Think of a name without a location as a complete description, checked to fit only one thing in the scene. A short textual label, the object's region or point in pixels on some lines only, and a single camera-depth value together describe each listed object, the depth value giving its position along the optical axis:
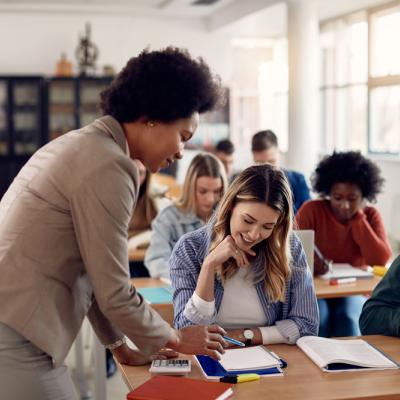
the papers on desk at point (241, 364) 2.04
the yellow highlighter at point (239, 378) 1.96
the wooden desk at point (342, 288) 3.34
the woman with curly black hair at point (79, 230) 1.58
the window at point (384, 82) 7.98
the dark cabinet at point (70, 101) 9.96
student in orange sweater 3.92
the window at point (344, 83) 8.73
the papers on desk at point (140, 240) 4.35
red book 1.77
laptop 3.24
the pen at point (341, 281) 3.48
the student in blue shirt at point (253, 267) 2.42
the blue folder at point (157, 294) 3.12
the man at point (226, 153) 6.18
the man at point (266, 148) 5.03
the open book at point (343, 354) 2.08
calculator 1.99
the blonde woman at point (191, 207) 3.83
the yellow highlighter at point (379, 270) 3.74
